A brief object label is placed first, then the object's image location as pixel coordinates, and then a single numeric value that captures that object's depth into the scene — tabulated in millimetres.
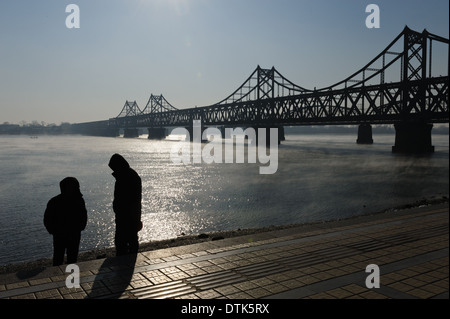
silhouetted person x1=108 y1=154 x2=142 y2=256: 7430
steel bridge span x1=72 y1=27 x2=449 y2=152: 58344
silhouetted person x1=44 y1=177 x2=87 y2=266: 6984
